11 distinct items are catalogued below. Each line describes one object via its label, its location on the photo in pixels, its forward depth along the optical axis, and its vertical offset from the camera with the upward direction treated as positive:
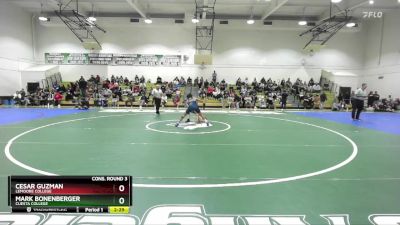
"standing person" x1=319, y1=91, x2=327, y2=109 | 25.22 -0.45
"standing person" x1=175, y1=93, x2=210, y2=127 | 11.91 -0.71
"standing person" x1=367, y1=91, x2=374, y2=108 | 25.20 -0.41
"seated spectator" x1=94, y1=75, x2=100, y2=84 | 27.90 +0.66
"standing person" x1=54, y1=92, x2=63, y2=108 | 23.58 -1.11
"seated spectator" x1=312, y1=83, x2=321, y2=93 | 28.06 +0.47
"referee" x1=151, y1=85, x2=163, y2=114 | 17.11 -0.50
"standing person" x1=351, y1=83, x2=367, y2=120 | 14.71 -0.27
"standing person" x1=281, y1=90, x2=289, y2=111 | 24.23 -0.61
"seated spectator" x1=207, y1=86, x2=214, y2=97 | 26.35 -0.06
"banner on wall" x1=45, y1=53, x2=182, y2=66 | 29.14 +2.86
